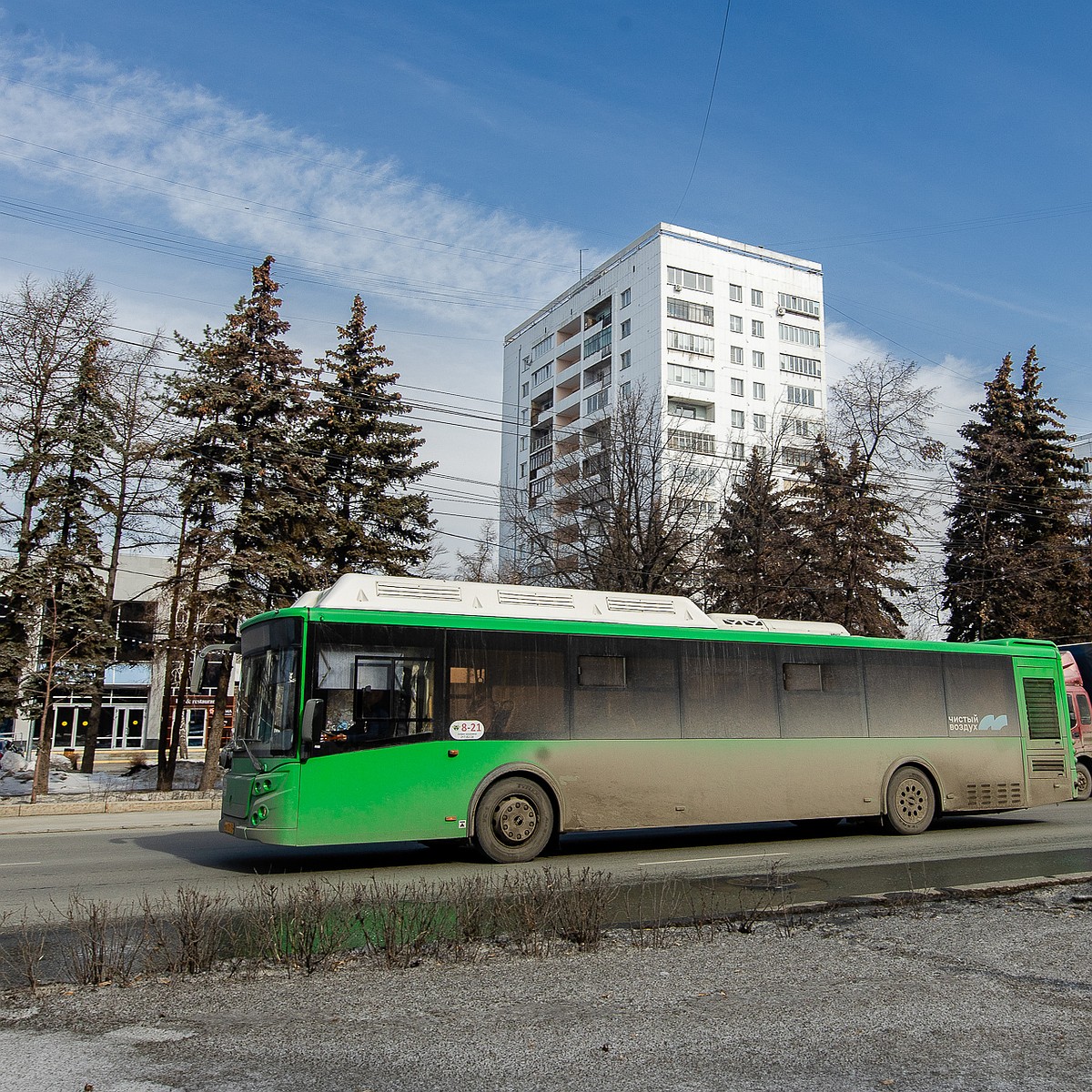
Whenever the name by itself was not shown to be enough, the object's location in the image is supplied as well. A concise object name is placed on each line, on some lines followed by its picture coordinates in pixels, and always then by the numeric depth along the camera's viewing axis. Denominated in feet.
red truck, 76.38
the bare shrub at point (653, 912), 23.79
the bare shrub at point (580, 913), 23.27
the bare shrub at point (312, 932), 21.11
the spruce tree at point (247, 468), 87.15
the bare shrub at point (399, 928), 21.71
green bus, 38.63
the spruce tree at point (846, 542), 107.76
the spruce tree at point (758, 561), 108.78
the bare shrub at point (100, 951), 19.92
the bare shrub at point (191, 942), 20.67
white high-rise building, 259.39
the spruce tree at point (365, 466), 98.12
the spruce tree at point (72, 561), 82.99
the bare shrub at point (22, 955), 19.83
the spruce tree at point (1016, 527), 128.26
